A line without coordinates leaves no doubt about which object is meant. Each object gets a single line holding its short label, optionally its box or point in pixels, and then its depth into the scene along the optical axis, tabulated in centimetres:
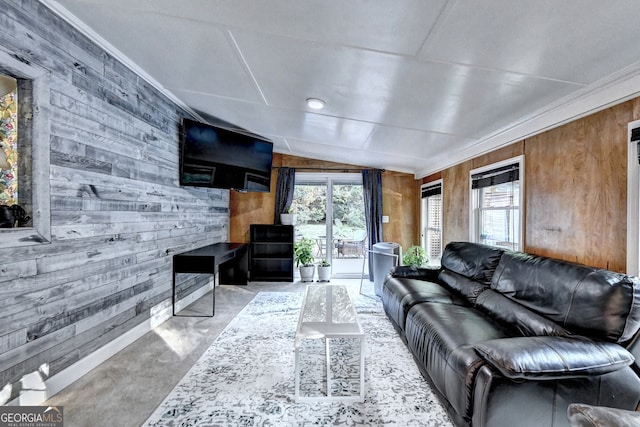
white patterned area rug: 170
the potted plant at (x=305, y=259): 515
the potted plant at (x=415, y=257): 426
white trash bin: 413
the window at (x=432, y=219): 471
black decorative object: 163
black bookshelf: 515
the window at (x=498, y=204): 286
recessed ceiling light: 272
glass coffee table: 189
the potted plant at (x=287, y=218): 509
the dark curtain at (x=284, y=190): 528
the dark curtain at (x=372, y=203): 528
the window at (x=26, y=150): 170
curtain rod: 537
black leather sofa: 135
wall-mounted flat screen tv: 348
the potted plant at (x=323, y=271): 521
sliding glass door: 550
